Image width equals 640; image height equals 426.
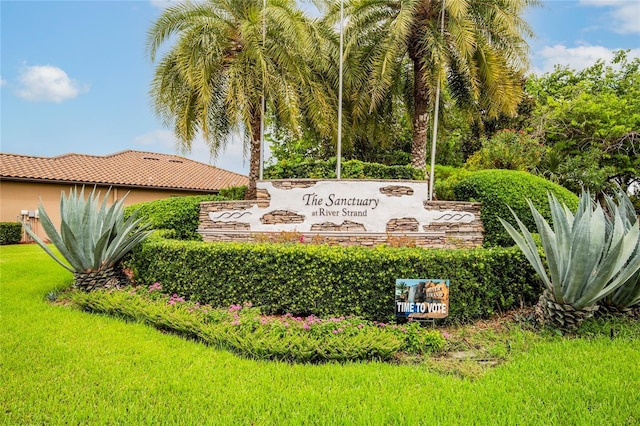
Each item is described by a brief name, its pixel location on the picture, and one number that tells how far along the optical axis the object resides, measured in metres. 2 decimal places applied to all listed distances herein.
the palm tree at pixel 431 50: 11.04
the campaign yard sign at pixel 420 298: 5.46
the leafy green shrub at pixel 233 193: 13.26
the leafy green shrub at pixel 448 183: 10.76
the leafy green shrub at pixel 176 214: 10.90
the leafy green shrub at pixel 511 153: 13.81
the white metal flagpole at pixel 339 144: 9.92
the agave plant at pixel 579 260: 4.74
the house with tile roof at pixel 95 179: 18.22
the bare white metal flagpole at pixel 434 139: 10.24
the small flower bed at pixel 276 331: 4.54
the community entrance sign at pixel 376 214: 9.19
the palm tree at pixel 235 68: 10.59
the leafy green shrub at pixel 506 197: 9.15
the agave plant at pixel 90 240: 7.02
